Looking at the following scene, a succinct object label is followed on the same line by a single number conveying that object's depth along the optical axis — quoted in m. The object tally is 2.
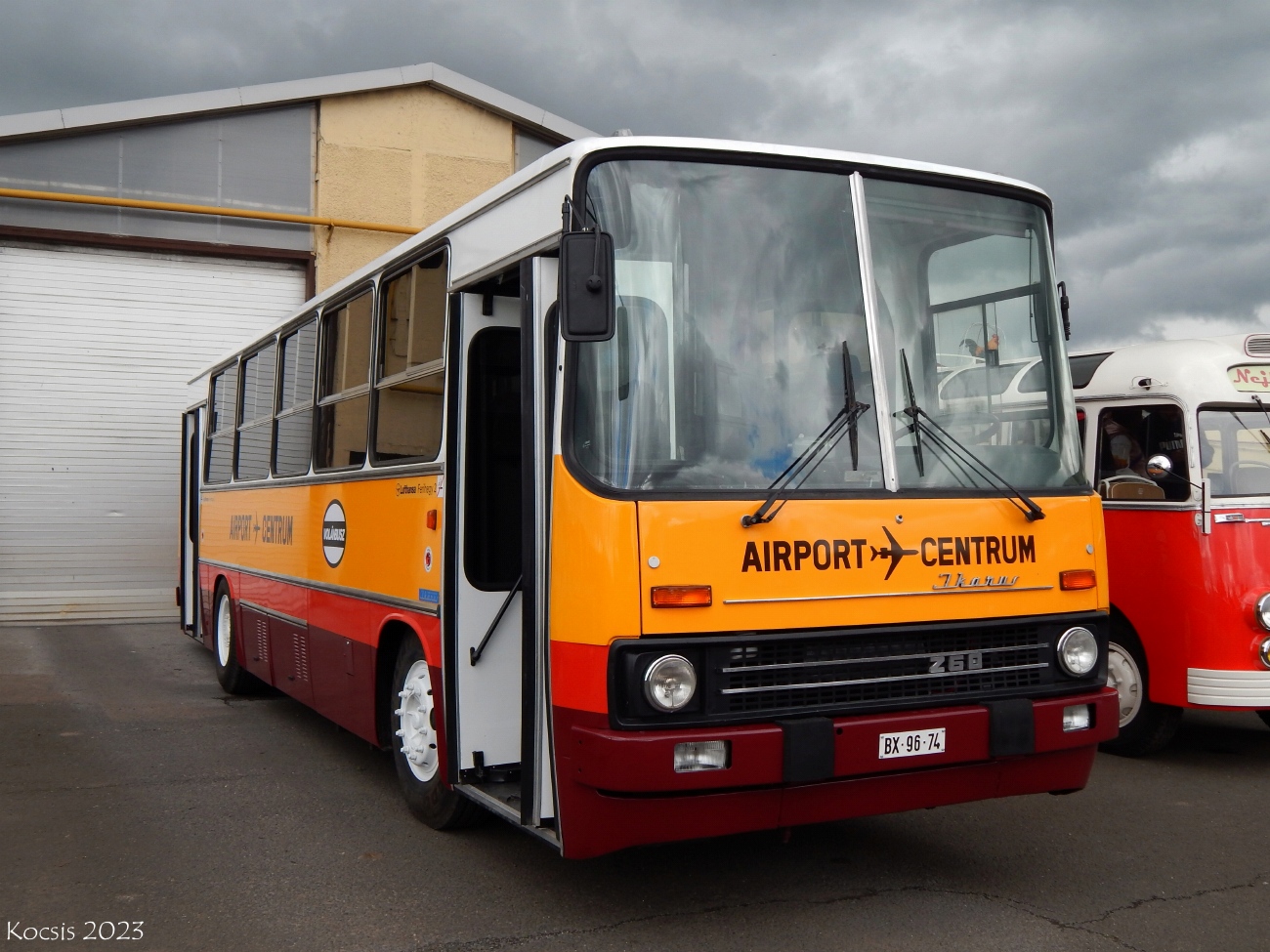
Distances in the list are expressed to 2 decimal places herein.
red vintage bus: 7.29
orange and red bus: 4.38
